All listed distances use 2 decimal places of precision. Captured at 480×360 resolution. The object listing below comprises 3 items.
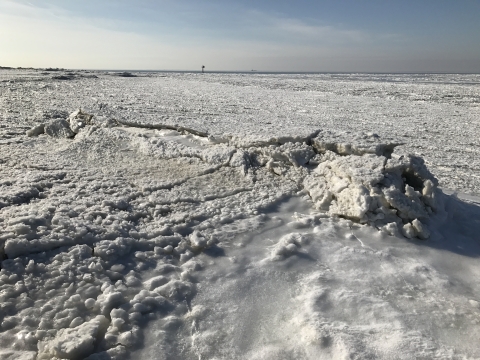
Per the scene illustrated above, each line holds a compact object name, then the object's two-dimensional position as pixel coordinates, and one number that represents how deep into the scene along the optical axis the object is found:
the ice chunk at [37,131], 4.75
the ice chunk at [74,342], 1.56
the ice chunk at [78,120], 4.70
